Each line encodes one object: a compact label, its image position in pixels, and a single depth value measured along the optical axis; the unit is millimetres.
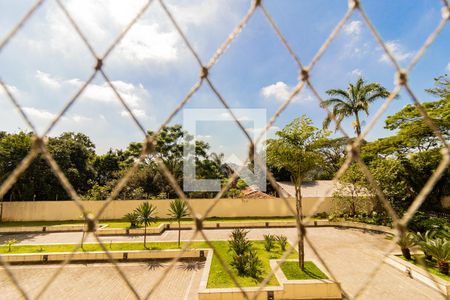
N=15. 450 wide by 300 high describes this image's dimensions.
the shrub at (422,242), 7646
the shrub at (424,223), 11336
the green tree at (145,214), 10875
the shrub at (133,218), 13409
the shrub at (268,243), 9398
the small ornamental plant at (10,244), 9987
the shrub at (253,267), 7055
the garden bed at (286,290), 5867
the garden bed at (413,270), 6090
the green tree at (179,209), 10762
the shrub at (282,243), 9538
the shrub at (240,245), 8297
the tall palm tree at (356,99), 16391
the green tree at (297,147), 7566
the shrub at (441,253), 7059
